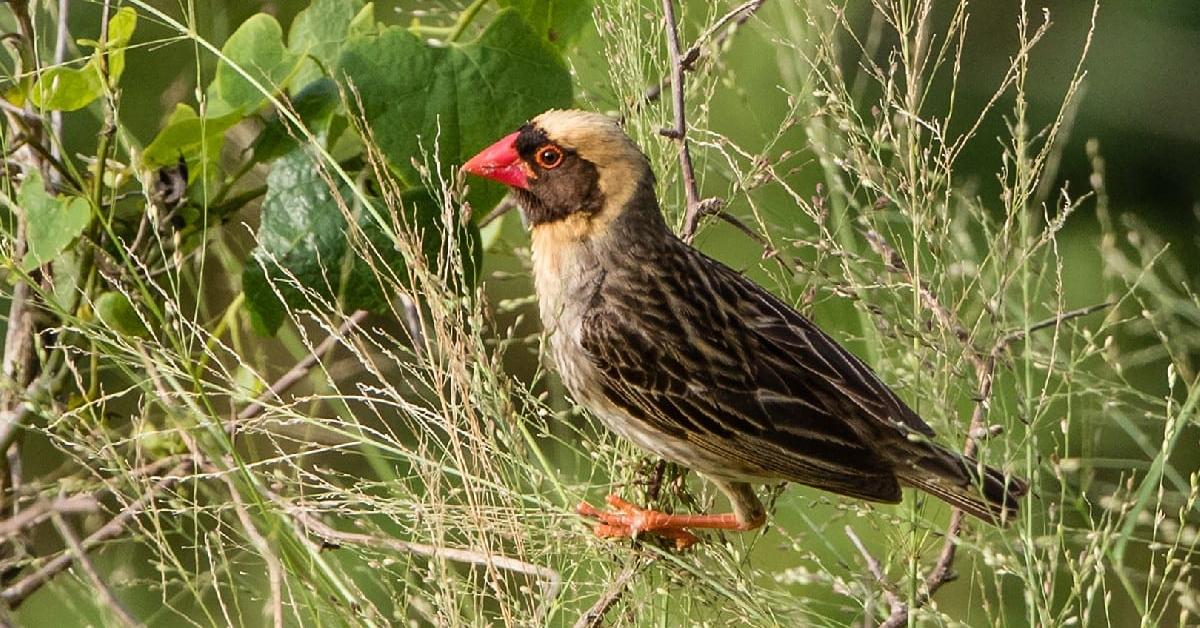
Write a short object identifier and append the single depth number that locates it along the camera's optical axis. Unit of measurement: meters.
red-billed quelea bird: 6.43
